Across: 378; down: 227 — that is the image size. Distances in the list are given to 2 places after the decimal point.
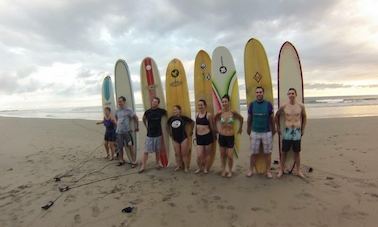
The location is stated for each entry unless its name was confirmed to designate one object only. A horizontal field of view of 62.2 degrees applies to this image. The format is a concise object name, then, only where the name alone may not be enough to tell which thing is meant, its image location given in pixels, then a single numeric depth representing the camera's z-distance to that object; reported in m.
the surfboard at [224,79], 5.84
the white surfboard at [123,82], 6.96
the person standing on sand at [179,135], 5.66
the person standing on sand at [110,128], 6.88
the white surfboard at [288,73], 5.62
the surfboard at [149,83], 6.57
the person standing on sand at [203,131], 5.38
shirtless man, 4.99
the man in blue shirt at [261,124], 5.01
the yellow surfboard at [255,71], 5.61
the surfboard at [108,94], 7.52
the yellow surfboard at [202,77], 6.17
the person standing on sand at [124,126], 6.37
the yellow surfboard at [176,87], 6.19
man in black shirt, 5.82
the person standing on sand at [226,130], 5.17
